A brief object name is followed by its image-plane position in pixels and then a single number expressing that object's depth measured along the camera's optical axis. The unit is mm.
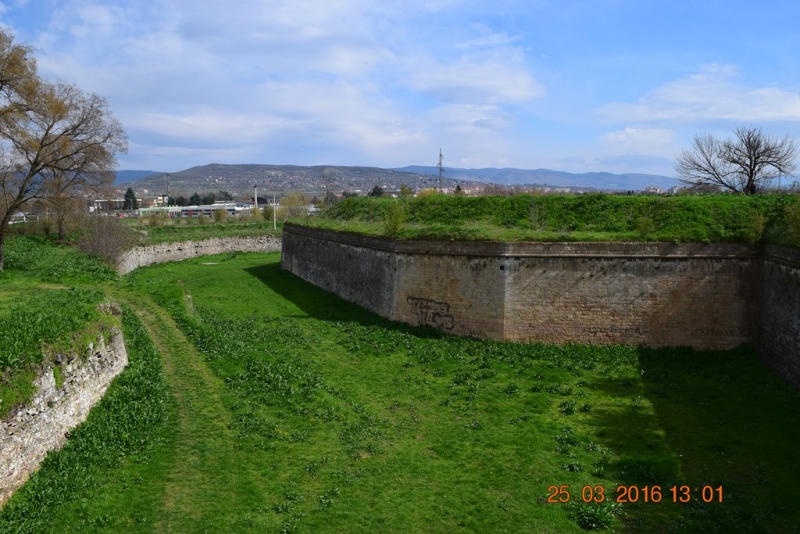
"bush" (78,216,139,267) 28312
